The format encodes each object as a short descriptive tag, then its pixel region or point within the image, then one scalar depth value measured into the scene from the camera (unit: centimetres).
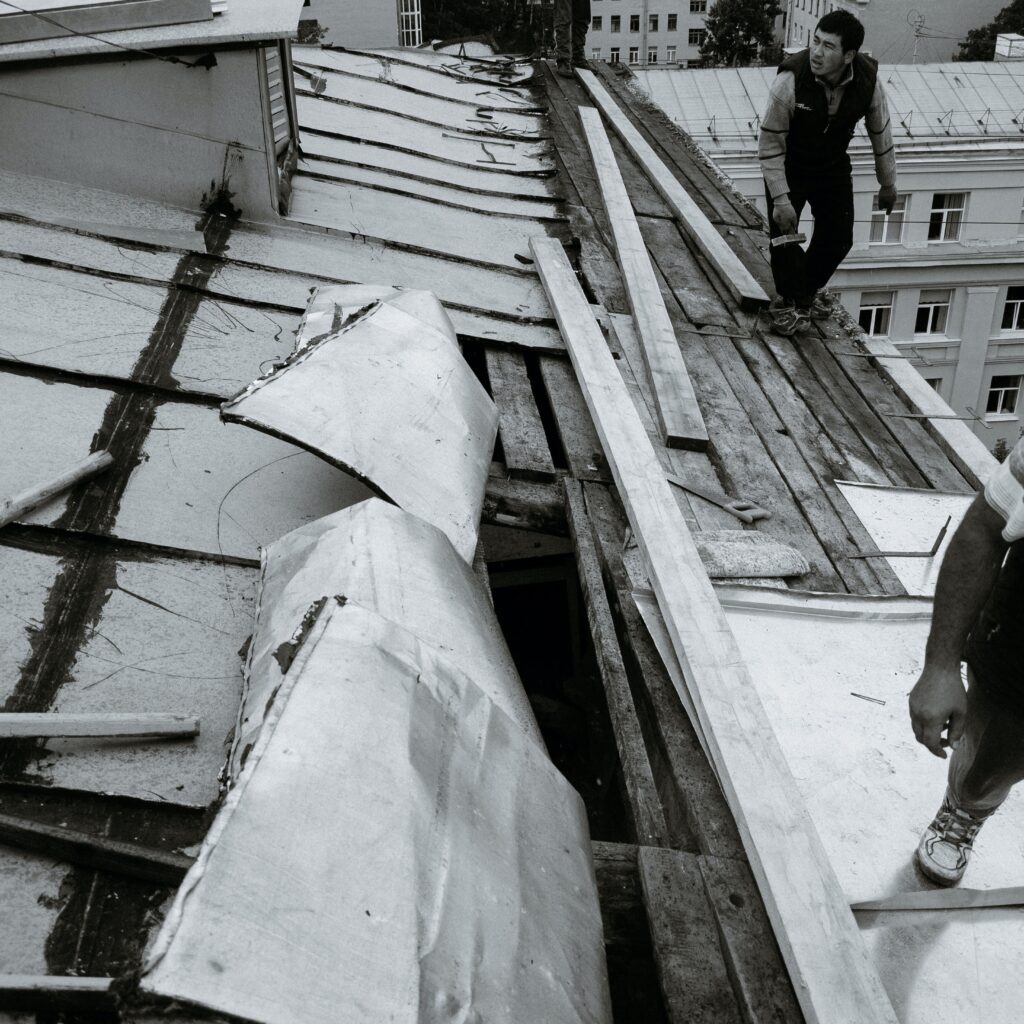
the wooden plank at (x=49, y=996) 167
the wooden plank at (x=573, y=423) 427
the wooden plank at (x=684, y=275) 614
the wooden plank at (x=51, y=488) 308
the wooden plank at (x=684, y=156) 818
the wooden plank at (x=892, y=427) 460
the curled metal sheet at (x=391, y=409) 326
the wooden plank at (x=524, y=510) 397
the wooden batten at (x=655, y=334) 461
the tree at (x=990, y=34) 4084
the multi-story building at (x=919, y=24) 4212
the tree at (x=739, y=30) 5569
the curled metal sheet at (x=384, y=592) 248
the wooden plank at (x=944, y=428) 463
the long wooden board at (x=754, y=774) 218
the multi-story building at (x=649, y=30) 7006
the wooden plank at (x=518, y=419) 416
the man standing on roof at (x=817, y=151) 539
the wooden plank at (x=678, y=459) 403
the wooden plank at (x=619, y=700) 265
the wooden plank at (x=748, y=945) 213
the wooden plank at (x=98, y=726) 231
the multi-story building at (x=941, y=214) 2530
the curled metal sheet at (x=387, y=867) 154
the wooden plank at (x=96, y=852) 205
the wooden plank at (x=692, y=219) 632
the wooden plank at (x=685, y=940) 214
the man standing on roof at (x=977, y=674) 235
